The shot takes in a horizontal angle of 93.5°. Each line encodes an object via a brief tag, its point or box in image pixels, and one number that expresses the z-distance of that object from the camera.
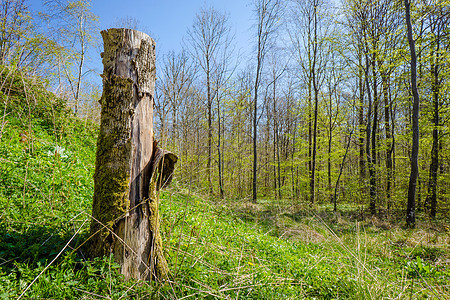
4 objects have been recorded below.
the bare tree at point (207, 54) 12.32
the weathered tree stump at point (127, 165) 1.65
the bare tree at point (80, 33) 11.07
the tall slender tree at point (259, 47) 10.87
